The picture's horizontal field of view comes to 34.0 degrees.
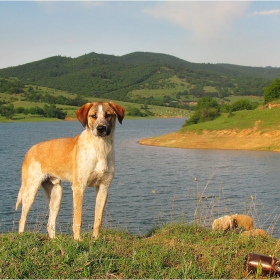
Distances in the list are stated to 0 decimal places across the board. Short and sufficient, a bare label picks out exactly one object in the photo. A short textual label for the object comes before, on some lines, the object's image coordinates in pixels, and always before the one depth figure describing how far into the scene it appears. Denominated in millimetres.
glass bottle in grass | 6133
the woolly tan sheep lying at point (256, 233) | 8488
